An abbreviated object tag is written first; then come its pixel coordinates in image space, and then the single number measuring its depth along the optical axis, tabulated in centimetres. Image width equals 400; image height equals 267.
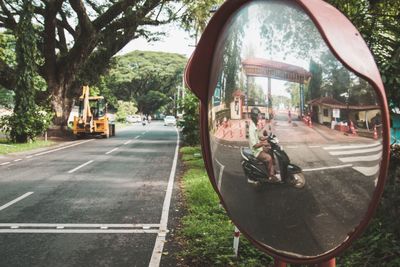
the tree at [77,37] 2364
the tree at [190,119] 1953
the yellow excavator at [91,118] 2642
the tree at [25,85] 2117
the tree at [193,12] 2075
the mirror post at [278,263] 139
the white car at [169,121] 5523
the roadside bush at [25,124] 2164
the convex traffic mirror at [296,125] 93
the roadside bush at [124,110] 6209
